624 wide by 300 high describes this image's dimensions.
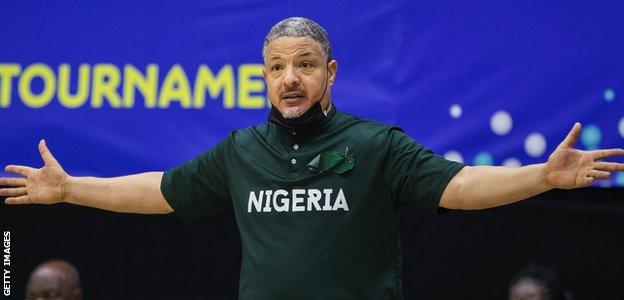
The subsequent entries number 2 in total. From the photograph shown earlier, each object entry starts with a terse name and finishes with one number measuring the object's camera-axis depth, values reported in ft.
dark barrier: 32.27
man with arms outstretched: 20.02
